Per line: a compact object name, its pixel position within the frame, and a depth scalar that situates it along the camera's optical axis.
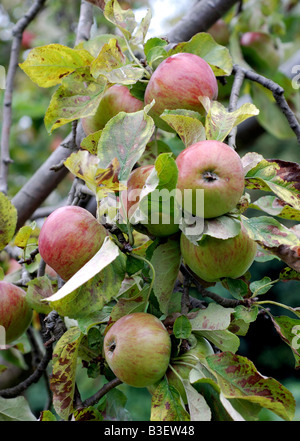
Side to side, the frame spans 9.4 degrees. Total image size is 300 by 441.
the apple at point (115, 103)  1.84
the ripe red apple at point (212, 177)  1.72
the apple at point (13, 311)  1.86
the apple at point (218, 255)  1.74
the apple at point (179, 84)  1.80
